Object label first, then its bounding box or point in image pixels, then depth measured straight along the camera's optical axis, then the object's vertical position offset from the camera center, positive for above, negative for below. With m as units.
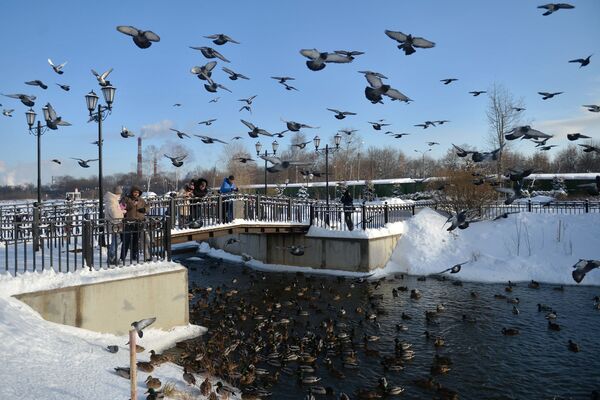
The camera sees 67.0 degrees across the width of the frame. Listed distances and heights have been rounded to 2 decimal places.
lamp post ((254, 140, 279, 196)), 20.06 +2.36
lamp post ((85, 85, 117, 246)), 12.88 +2.69
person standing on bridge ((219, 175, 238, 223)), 17.12 +0.18
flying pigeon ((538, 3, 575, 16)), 8.87 +3.74
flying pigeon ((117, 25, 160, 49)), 9.04 +3.24
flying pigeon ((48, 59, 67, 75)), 12.27 +3.57
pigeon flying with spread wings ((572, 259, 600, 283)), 8.06 -1.36
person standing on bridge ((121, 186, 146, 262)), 10.92 -0.54
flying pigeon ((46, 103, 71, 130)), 14.59 +2.67
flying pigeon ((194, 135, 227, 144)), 12.00 +1.55
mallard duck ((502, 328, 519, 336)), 11.17 -3.38
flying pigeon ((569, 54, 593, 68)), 9.84 +2.92
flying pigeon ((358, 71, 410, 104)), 8.58 +1.97
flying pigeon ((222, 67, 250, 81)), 11.19 +3.06
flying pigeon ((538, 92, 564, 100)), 10.37 +2.31
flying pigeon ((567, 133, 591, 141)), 9.31 +1.23
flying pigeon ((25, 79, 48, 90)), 12.62 +3.24
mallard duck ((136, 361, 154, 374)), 7.69 -2.88
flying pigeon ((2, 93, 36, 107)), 13.07 +3.01
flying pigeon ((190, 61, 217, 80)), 10.79 +3.08
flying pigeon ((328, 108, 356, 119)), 11.09 +2.05
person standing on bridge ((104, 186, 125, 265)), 10.52 -0.47
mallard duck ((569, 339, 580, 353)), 9.98 -3.37
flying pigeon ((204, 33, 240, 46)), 10.06 +3.55
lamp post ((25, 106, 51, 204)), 17.67 +2.78
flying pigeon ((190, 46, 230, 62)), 10.29 +3.32
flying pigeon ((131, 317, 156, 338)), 6.01 -1.68
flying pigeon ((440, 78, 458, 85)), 10.81 +2.76
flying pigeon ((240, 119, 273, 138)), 11.55 +1.70
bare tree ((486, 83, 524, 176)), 40.91 +6.80
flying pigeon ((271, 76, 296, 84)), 11.22 +2.94
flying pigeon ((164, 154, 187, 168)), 12.39 +1.03
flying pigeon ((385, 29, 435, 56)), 8.53 +2.93
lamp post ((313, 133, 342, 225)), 21.48 +2.75
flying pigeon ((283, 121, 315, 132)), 11.76 +1.85
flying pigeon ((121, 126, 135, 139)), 13.74 +1.96
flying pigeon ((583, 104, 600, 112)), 9.82 +1.92
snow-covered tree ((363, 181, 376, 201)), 43.41 +0.50
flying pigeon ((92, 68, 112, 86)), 12.34 +3.31
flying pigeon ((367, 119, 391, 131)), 12.16 +1.89
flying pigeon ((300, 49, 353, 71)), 9.26 +2.86
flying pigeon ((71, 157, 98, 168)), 14.59 +1.14
